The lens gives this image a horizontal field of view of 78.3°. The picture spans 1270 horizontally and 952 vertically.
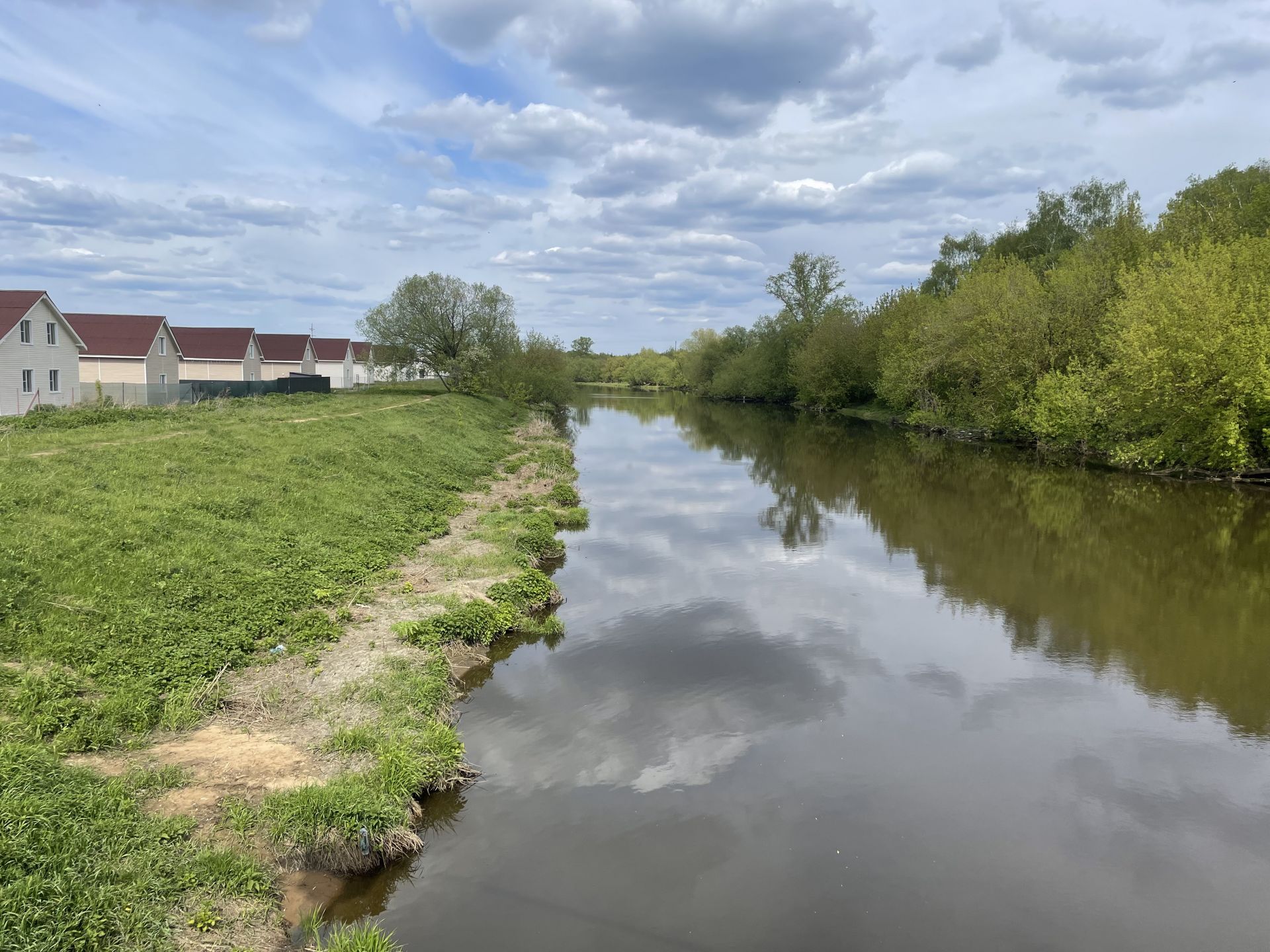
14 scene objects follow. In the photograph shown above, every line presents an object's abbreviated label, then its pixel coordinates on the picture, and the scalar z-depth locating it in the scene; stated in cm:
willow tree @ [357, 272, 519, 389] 6606
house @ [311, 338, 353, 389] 8819
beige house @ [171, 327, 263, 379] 6544
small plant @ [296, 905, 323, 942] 669
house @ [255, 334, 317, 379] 7525
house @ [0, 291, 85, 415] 3878
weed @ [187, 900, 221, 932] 623
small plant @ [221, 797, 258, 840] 740
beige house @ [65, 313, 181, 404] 5341
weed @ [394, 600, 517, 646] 1255
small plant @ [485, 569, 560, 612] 1506
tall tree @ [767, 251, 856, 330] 8762
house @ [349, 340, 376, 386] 9725
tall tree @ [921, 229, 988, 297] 8175
